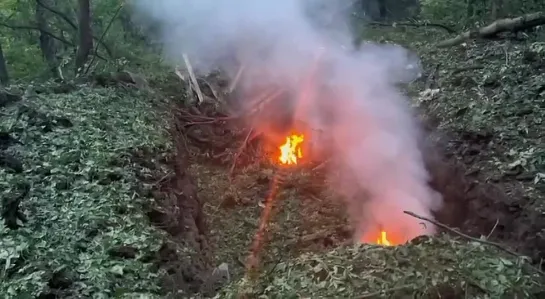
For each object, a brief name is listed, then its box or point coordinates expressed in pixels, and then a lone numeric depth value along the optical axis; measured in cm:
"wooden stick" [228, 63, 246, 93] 1148
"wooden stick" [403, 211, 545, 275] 406
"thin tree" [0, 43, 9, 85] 1304
